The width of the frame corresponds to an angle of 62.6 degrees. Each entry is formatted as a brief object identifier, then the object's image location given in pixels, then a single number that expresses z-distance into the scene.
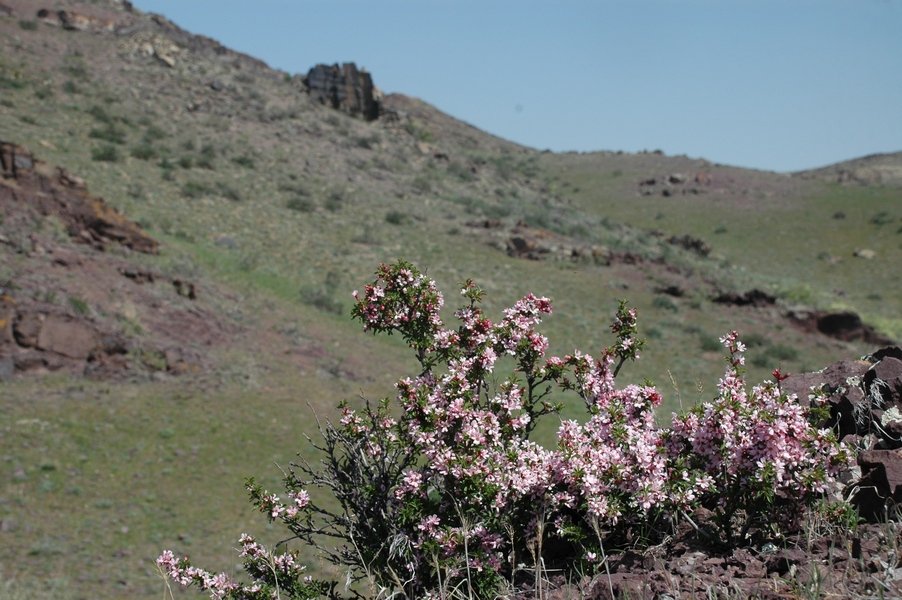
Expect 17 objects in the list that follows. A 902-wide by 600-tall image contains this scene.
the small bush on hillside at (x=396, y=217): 26.67
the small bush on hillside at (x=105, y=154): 22.48
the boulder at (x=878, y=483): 3.25
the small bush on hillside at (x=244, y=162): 27.52
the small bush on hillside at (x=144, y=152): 24.17
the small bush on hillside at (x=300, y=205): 25.34
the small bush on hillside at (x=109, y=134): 24.33
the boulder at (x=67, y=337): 11.88
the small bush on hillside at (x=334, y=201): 26.31
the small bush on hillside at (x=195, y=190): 22.78
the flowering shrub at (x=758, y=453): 3.19
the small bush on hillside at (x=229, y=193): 23.92
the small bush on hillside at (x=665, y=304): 23.92
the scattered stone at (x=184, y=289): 15.55
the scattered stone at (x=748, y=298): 25.66
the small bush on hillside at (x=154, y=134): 26.28
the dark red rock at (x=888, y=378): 3.88
